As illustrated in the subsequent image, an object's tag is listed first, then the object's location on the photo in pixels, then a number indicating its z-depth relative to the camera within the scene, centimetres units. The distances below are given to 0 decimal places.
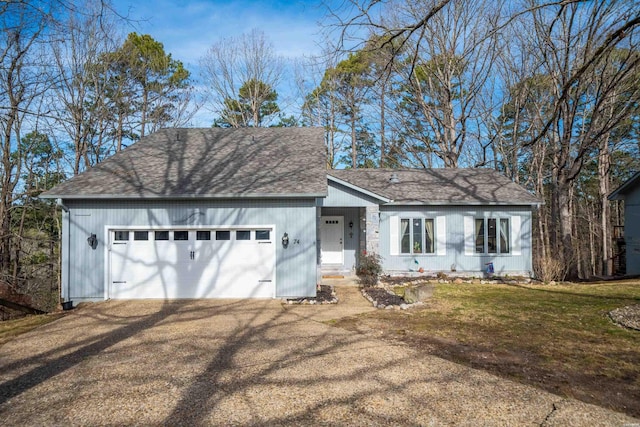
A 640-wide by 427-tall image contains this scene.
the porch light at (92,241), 1088
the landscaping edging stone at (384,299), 989
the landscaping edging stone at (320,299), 1066
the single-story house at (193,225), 1092
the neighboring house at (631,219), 1683
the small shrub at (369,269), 1331
